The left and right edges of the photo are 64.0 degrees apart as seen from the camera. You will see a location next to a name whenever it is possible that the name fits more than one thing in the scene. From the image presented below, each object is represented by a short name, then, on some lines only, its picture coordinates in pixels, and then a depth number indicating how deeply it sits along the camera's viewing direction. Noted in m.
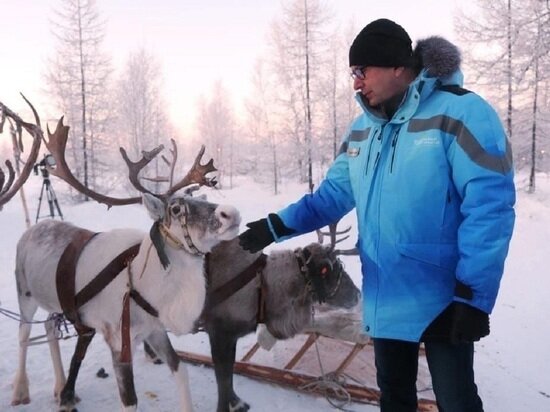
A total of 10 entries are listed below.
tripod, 10.55
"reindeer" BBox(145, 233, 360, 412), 3.35
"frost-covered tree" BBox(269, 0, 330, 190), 21.11
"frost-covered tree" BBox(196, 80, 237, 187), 38.34
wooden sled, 3.49
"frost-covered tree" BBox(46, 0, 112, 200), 19.92
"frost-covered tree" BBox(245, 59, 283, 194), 28.64
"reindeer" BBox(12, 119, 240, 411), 2.80
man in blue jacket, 1.58
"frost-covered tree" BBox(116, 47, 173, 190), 24.95
